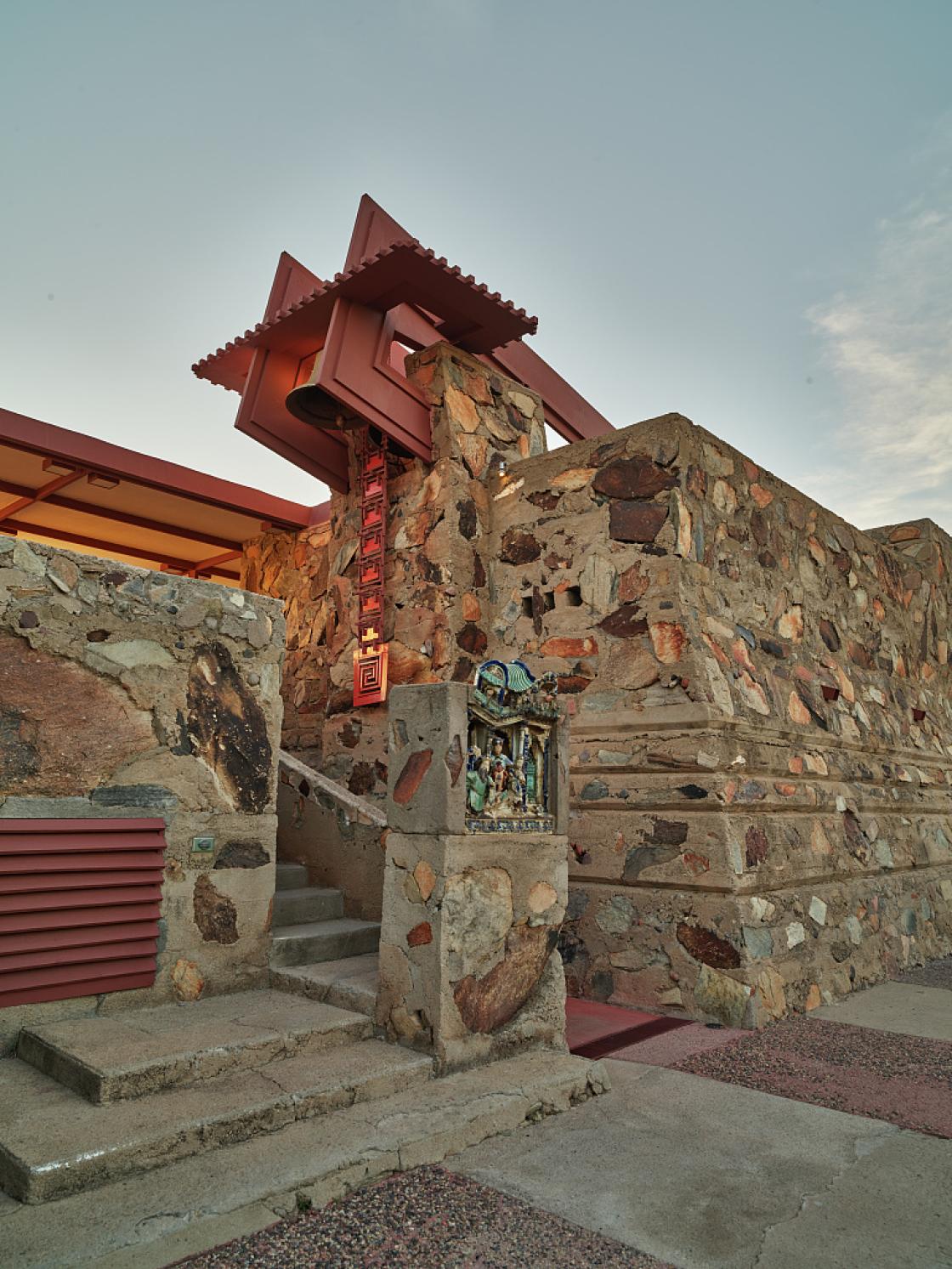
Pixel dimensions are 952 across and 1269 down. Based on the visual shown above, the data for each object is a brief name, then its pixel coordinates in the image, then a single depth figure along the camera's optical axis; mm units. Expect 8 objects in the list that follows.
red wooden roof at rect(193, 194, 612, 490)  6602
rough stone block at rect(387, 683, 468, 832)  3488
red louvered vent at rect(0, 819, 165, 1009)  3303
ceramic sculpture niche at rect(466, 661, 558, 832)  3670
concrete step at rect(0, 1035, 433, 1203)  2344
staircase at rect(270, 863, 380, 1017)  3785
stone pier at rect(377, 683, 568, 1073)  3396
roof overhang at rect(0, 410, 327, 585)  7508
